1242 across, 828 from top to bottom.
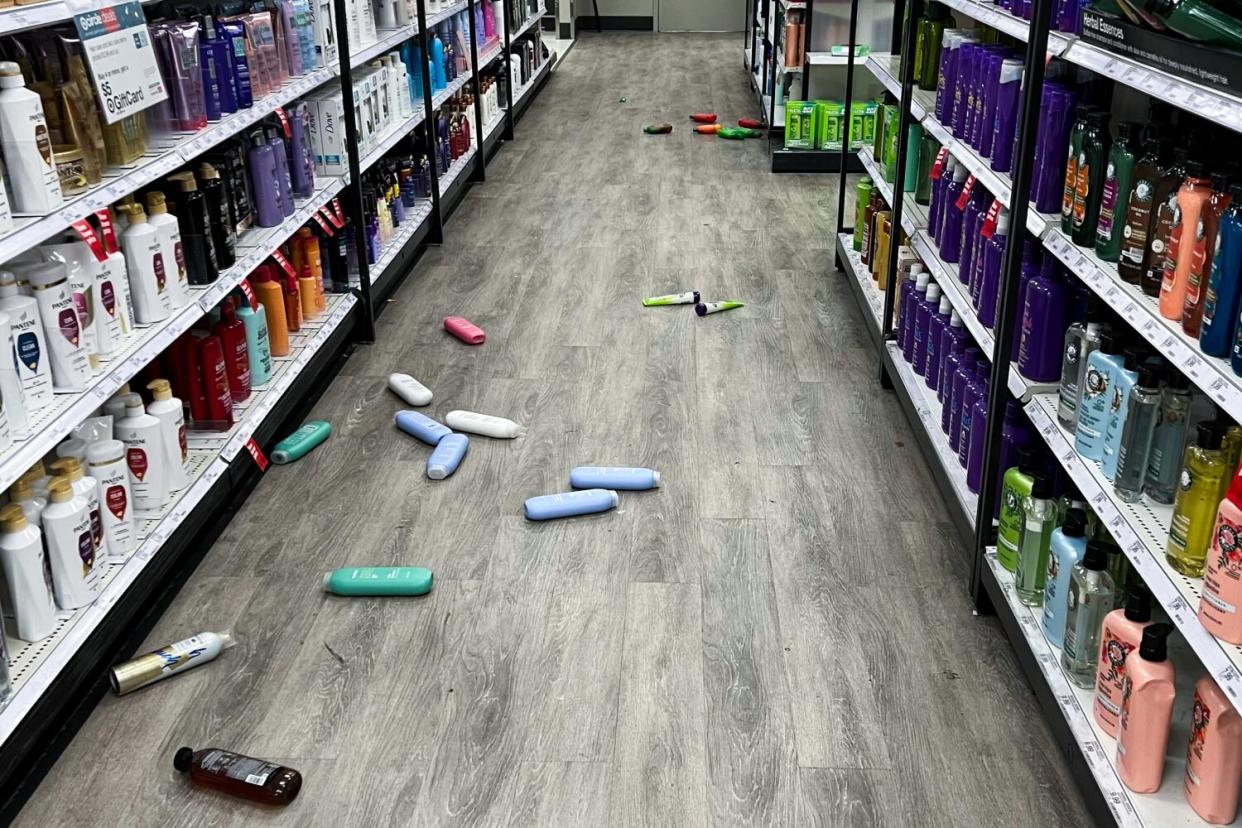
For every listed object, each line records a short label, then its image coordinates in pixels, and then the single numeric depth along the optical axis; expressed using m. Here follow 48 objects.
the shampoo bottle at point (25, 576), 2.32
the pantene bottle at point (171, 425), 2.93
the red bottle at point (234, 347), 3.49
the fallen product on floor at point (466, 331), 4.75
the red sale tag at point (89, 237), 2.49
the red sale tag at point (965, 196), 3.41
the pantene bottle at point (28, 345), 2.39
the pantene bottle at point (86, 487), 2.50
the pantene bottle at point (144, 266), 2.97
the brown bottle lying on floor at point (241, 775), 2.31
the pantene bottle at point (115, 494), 2.65
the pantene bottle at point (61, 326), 2.52
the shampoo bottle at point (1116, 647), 2.07
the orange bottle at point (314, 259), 4.25
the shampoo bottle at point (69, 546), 2.44
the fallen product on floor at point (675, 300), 5.19
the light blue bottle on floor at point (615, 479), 3.55
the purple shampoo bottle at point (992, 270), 3.03
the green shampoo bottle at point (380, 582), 3.02
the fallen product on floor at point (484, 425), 3.91
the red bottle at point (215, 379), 3.31
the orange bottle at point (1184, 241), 1.97
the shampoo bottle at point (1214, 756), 1.86
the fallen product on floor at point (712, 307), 5.06
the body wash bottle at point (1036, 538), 2.55
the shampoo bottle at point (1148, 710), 1.98
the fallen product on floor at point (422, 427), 3.88
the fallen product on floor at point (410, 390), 4.19
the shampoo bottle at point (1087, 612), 2.25
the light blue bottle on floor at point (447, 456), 3.64
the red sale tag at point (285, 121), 3.94
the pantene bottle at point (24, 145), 2.36
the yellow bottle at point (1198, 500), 1.92
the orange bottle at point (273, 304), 3.85
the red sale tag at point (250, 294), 3.49
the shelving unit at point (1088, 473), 1.83
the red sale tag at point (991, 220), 3.05
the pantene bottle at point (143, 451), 2.86
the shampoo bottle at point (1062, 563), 2.37
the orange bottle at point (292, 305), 4.05
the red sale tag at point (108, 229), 2.79
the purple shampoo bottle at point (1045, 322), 2.66
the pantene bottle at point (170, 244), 3.06
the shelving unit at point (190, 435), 2.32
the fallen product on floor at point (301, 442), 3.75
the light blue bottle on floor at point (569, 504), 3.39
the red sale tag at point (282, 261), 3.80
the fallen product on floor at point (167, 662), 2.64
